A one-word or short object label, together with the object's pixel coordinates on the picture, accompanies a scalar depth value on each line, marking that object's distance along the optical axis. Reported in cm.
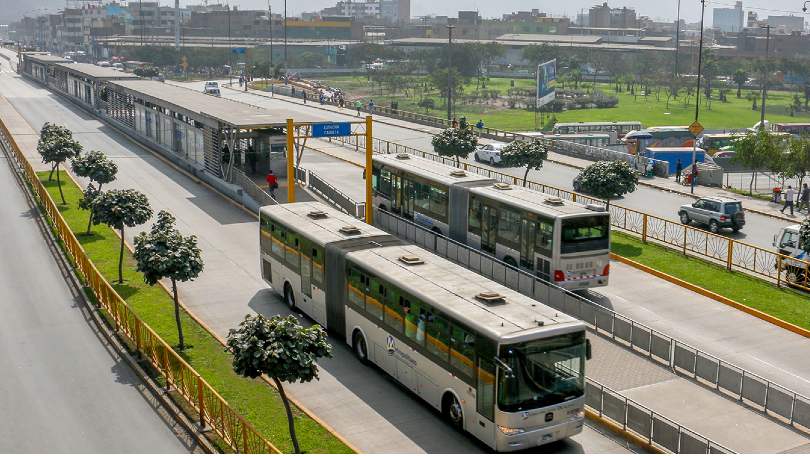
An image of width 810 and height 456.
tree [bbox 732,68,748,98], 14712
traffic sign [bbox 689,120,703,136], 5497
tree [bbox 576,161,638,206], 4038
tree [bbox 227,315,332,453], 1788
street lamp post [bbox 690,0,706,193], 5300
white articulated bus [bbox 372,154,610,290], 2981
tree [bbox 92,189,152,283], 3184
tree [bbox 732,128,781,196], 5484
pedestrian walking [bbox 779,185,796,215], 4712
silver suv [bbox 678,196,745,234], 4116
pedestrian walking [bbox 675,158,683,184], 5699
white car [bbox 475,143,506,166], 6112
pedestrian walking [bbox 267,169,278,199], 4328
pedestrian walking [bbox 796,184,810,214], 4709
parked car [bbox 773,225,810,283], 3262
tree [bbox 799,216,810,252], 3161
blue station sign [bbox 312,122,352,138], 4425
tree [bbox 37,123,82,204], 4628
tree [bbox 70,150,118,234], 4088
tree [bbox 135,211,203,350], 2477
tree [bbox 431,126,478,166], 5597
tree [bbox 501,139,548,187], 5097
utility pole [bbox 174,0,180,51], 19275
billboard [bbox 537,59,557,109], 8975
